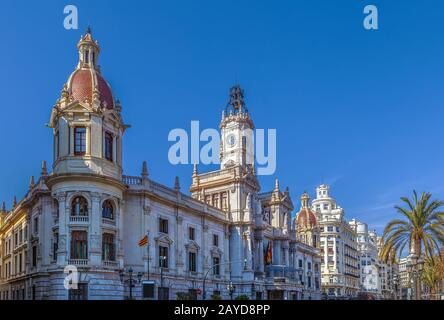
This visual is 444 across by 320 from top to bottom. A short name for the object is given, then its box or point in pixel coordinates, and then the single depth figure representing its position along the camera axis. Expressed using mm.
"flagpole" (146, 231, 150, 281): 54775
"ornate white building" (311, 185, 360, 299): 136000
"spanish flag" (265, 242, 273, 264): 83688
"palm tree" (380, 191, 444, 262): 45000
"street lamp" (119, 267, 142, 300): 51528
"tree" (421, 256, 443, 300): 59272
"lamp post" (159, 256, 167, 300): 56225
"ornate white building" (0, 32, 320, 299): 49250
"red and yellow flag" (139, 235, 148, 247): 52219
